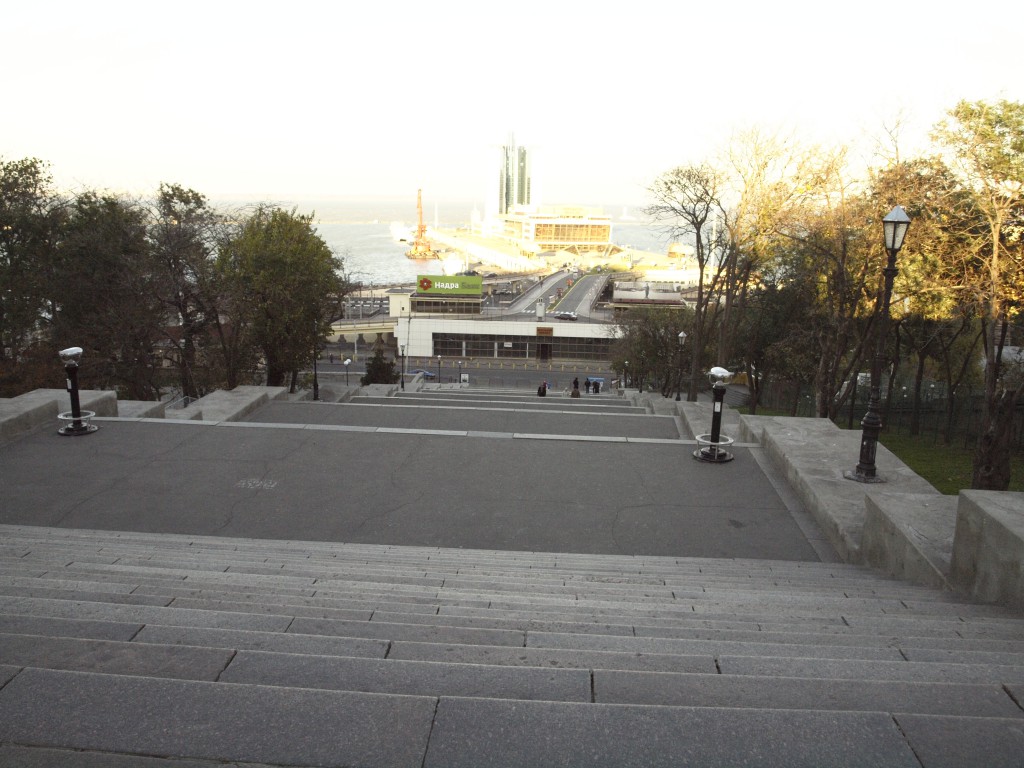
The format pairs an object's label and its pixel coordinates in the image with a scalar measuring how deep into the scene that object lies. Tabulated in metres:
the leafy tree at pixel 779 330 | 24.28
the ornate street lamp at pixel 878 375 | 7.84
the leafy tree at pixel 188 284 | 19.30
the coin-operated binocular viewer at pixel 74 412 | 9.84
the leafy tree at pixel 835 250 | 15.59
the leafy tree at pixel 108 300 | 21.47
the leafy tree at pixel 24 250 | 23.52
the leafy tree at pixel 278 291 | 22.09
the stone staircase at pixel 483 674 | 2.25
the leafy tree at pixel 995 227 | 11.51
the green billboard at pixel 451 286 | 75.19
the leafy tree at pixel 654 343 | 34.72
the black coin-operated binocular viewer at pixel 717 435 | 9.34
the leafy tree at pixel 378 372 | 35.72
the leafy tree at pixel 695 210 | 20.03
